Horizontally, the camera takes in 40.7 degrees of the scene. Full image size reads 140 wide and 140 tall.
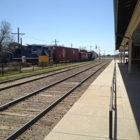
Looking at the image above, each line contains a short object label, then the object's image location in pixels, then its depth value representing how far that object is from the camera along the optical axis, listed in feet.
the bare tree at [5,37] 123.05
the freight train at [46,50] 125.59
